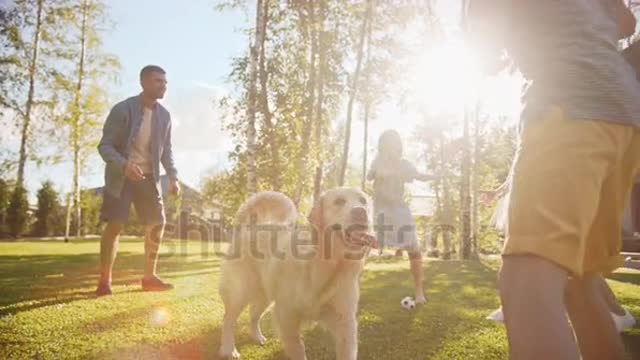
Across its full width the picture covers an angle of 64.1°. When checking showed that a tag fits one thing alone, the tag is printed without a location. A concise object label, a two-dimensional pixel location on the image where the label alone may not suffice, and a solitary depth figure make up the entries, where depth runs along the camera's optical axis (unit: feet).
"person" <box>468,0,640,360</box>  4.52
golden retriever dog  11.71
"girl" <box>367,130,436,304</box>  21.02
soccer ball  20.02
